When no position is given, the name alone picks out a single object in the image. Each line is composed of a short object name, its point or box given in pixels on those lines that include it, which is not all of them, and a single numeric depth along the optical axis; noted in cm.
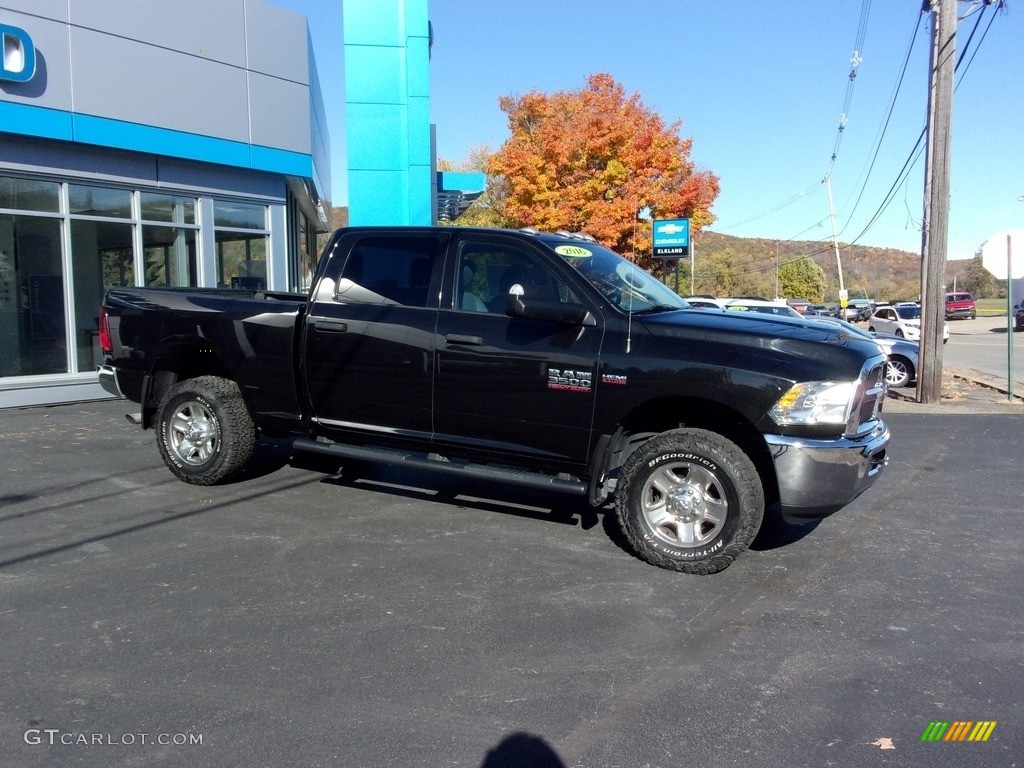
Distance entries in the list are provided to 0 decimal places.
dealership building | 1124
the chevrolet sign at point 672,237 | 2561
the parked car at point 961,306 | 5516
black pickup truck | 492
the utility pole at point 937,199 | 1304
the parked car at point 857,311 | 4675
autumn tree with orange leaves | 3109
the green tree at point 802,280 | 9381
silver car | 1505
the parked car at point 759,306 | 1796
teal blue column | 1546
